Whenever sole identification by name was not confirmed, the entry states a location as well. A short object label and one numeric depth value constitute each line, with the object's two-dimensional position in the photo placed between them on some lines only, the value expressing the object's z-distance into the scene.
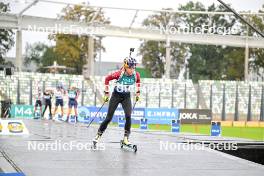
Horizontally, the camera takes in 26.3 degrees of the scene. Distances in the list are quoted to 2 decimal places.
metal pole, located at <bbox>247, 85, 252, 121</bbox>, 45.84
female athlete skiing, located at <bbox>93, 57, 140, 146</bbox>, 12.33
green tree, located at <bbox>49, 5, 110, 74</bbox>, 65.88
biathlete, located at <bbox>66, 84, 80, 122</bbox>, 28.86
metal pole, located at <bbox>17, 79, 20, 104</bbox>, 37.27
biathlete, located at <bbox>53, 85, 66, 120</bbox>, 29.89
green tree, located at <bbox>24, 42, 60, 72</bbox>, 91.56
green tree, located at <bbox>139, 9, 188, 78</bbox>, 75.94
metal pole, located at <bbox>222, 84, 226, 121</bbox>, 44.77
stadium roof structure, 41.41
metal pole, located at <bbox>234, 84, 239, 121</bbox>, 45.78
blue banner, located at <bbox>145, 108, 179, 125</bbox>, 39.53
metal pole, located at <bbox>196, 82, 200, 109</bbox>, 44.44
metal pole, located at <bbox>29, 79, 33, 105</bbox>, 38.91
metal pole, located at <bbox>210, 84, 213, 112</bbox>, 44.06
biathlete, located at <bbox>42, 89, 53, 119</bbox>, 30.84
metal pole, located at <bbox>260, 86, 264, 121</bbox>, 45.00
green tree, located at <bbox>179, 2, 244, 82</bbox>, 79.75
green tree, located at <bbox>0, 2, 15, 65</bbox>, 58.51
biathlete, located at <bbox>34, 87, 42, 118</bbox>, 31.35
